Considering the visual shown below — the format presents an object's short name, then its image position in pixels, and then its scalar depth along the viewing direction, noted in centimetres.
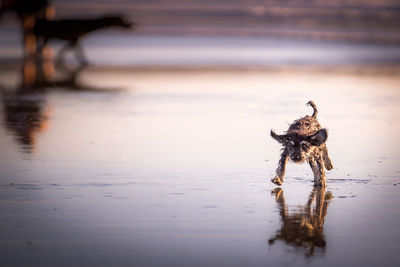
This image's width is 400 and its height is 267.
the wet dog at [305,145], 1944
